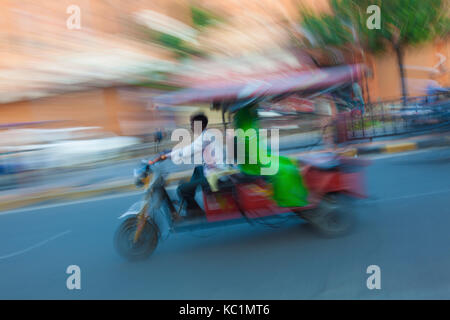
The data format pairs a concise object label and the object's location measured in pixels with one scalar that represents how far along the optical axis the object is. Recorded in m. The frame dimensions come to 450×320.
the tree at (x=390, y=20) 10.80
